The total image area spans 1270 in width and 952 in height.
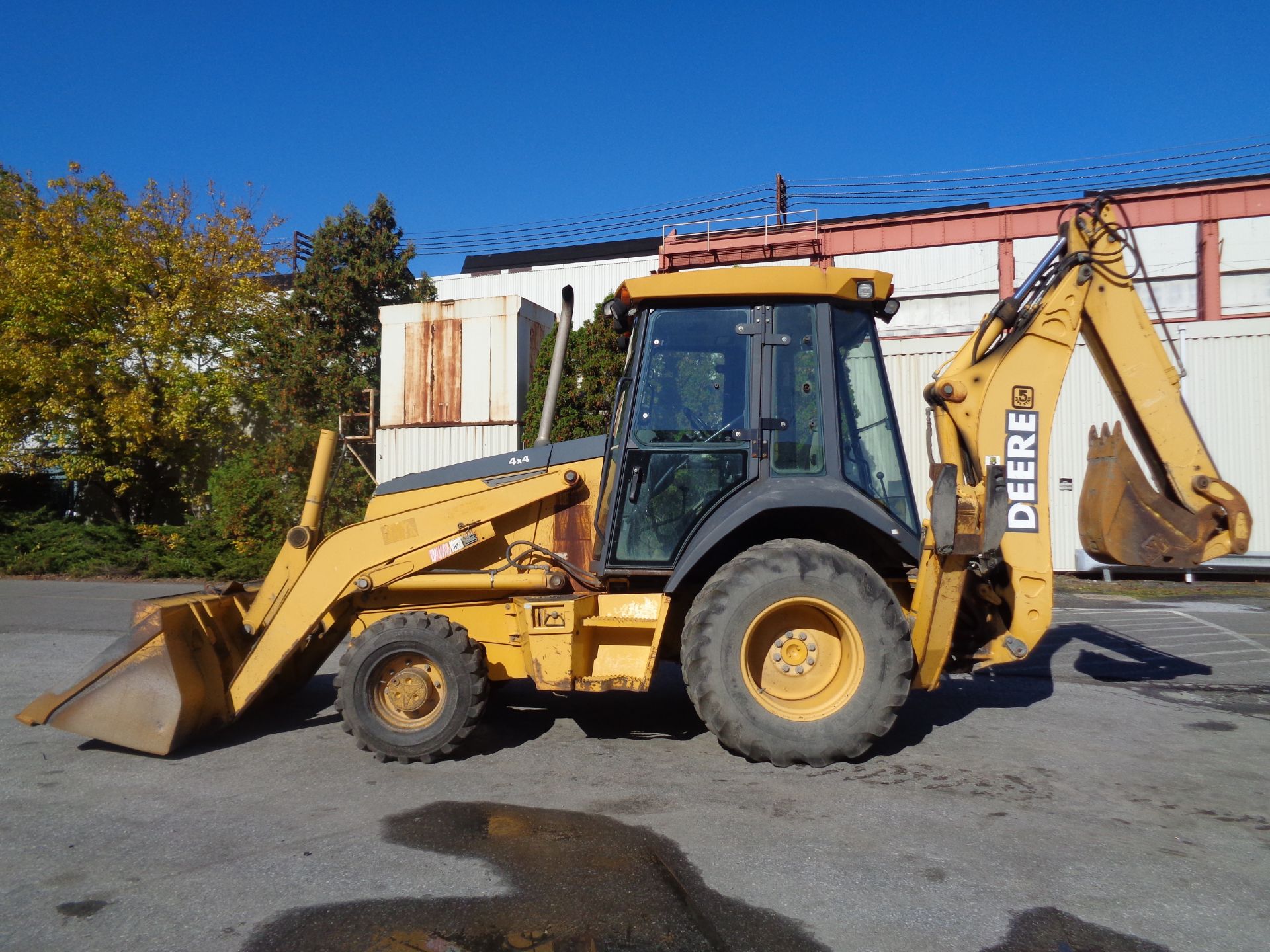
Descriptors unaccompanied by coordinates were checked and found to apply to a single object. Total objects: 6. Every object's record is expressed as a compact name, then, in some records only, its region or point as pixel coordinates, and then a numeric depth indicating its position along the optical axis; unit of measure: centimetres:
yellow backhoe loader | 499
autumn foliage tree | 1683
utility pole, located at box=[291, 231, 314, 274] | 2071
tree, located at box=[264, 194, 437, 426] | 2022
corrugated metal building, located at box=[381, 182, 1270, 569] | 1566
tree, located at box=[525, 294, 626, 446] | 1523
